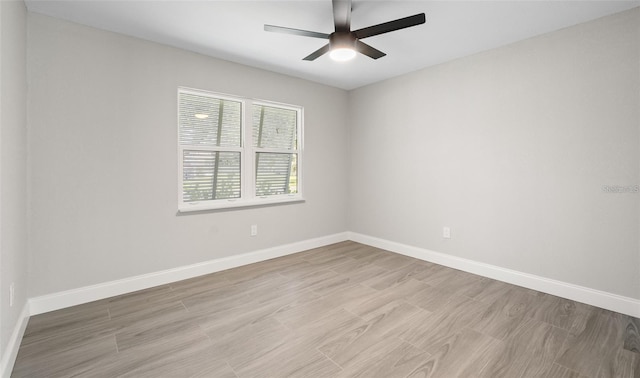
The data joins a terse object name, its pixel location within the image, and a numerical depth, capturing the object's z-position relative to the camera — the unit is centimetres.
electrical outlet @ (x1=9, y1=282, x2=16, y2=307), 179
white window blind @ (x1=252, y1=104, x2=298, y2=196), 389
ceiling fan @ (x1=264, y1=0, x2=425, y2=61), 203
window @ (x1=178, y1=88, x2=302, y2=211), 326
